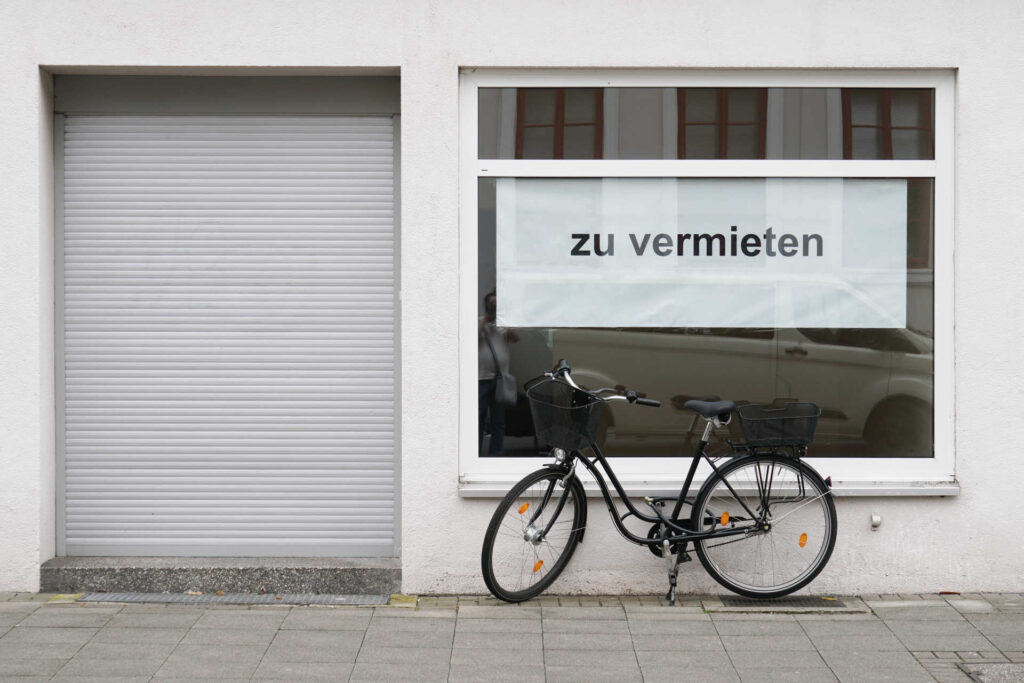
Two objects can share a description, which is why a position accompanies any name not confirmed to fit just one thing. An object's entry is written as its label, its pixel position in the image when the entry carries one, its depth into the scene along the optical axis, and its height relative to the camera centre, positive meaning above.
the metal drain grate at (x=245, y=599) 6.93 -1.53
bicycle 6.71 -1.00
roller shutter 7.34 +0.02
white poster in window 7.27 +0.49
